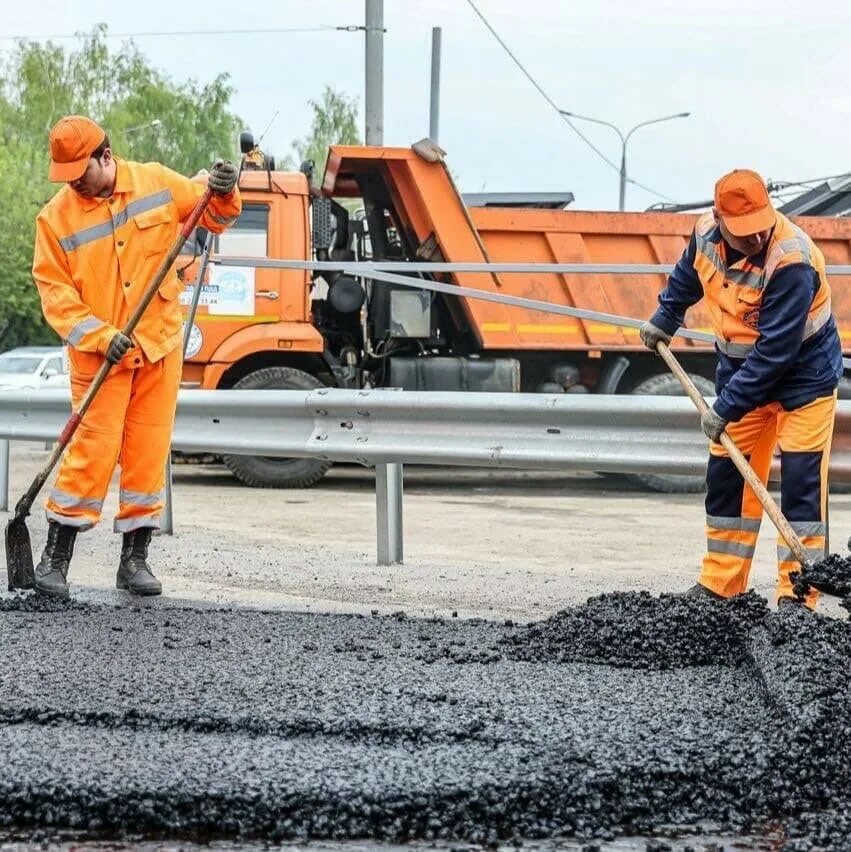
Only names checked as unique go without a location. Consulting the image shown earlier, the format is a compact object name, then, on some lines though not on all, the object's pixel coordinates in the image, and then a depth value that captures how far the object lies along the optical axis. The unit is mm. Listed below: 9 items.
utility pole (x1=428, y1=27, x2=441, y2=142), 24953
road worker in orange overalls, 5414
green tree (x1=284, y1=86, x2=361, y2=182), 60281
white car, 23333
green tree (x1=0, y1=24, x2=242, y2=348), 41375
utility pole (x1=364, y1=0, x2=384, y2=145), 15875
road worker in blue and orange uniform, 4902
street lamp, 35819
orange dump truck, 11680
